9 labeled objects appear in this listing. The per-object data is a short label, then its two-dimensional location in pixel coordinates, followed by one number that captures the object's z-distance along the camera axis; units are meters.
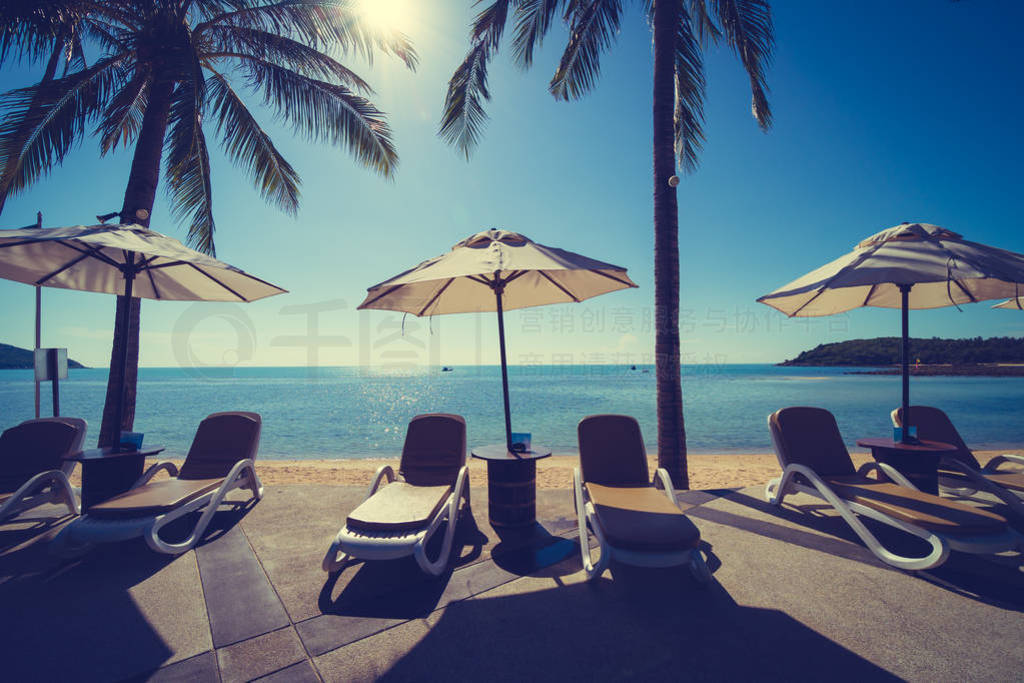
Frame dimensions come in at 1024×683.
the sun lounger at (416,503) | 3.37
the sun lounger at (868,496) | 3.33
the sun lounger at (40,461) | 4.43
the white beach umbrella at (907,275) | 3.99
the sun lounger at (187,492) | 3.70
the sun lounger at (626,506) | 3.14
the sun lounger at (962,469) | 4.58
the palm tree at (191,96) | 6.34
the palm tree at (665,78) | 6.02
